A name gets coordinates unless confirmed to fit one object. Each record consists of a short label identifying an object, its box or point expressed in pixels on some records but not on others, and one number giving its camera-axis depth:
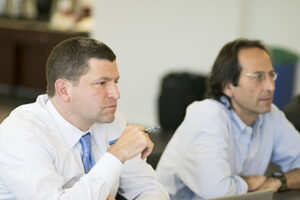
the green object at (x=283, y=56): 11.34
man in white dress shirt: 3.50
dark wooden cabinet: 14.66
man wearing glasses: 4.86
